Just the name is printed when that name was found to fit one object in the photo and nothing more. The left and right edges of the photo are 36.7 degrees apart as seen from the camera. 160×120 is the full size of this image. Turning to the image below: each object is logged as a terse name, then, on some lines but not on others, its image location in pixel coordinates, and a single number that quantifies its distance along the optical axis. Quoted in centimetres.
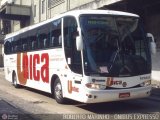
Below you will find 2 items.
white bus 691
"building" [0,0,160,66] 1436
